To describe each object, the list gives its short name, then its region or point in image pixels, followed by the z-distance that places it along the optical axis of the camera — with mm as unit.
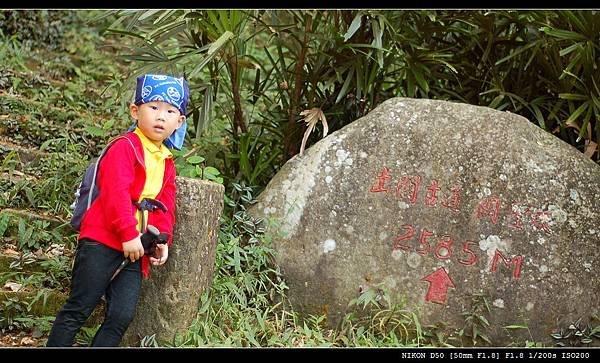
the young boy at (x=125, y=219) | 3229
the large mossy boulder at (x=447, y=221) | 3980
